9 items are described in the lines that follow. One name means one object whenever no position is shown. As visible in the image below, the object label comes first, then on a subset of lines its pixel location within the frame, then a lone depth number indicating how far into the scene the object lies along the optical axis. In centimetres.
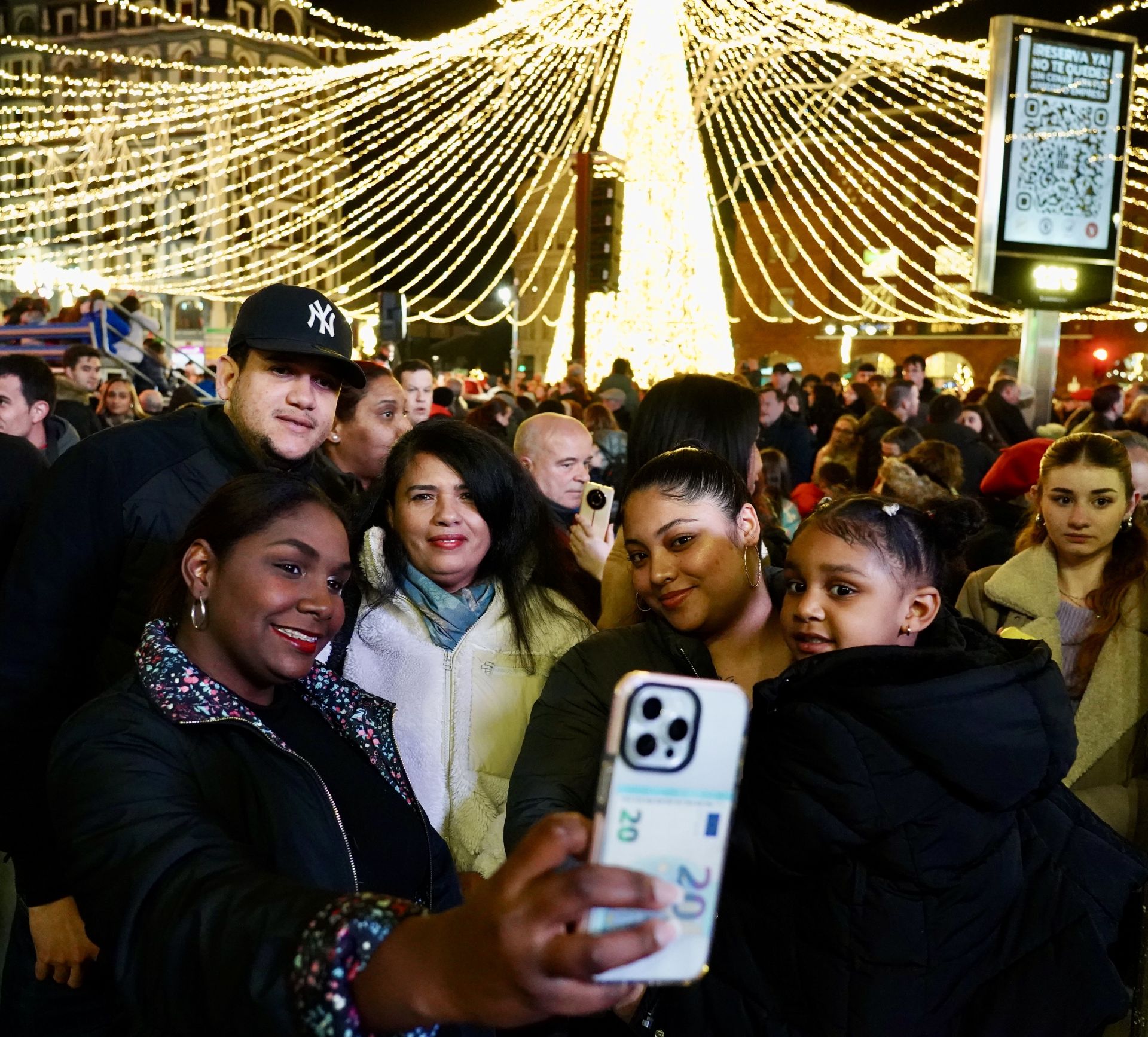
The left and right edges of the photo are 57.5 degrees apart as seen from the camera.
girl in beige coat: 295
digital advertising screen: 827
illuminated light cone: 1471
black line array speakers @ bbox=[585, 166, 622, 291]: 1270
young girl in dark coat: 160
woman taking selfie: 94
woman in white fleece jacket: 253
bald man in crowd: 424
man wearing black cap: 227
